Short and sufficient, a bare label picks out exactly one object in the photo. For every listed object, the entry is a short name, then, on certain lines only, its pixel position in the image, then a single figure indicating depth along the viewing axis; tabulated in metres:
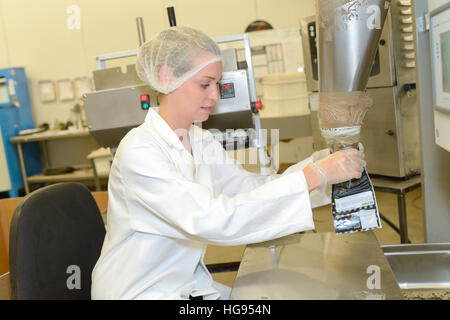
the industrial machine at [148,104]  2.03
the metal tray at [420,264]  1.07
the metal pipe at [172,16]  2.00
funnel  0.97
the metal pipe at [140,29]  2.19
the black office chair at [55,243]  0.93
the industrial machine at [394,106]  2.10
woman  0.97
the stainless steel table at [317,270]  0.83
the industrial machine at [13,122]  4.57
